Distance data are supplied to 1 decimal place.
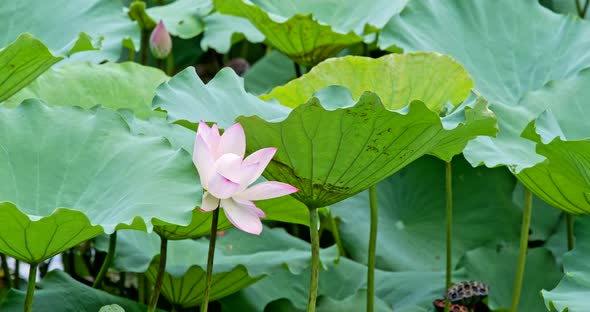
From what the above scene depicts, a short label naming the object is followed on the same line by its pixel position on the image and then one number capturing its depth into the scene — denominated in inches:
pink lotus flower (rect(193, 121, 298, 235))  161.8
